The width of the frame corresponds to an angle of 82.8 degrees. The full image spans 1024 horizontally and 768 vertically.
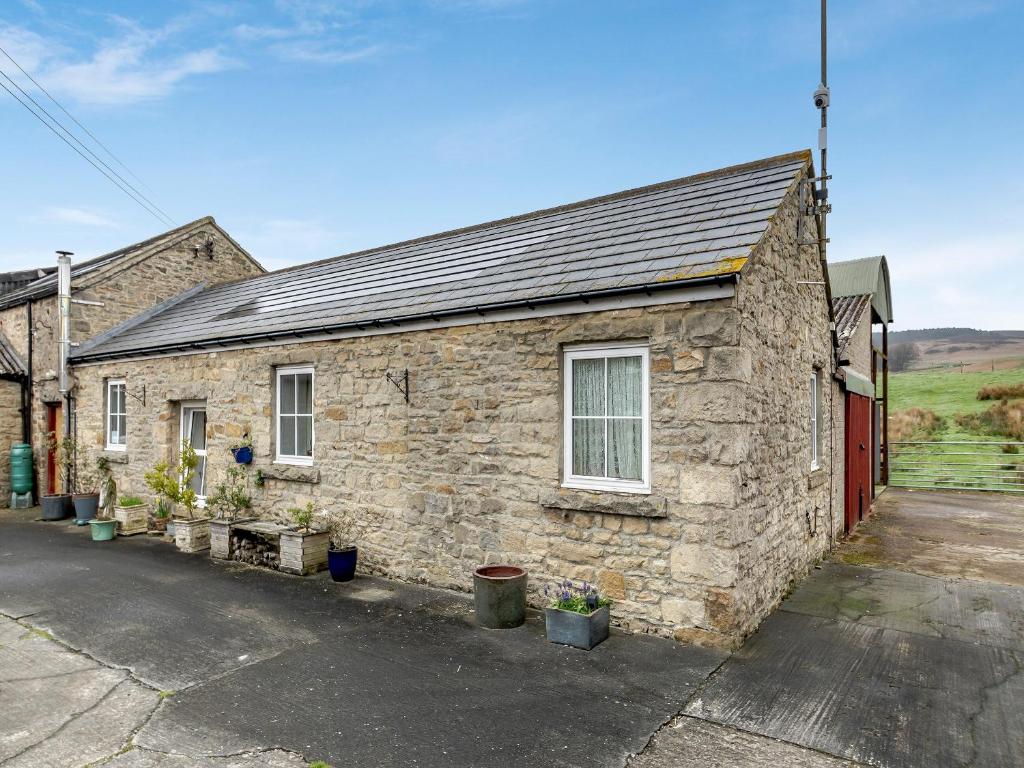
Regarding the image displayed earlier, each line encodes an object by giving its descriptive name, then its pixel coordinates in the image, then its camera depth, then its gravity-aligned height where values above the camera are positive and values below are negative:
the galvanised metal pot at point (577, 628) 5.28 -2.20
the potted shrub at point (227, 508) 8.96 -1.95
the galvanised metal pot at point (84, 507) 12.09 -2.45
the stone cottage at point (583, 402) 5.40 -0.15
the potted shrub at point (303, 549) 7.95 -2.20
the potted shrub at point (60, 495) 12.62 -2.28
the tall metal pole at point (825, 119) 7.11 +3.32
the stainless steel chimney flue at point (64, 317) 13.19 +1.68
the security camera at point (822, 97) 6.99 +3.53
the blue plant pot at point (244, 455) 9.34 -1.04
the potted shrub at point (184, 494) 9.60 -1.81
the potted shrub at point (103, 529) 10.56 -2.53
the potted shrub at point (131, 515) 10.94 -2.37
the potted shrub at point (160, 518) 10.97 -2.44
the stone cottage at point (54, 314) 13.94 +1.88
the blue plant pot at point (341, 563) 7.59 -2.26
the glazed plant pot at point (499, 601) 5.85 -2.14
